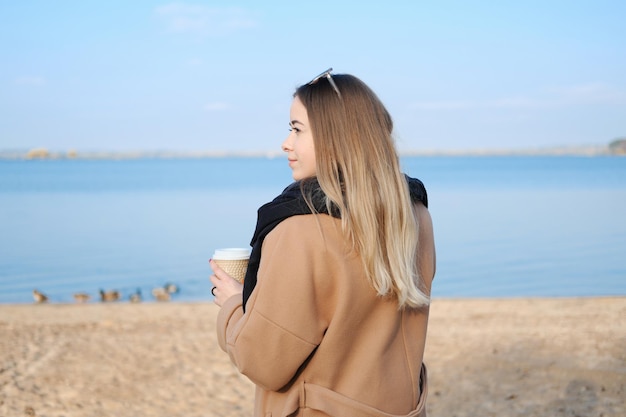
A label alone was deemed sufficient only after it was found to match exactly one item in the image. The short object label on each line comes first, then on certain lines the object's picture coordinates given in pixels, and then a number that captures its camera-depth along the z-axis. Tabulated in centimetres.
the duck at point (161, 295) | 1455
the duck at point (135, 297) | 1427
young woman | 195
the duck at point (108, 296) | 1459
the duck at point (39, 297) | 1402
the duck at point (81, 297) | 1438
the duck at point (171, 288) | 1548
